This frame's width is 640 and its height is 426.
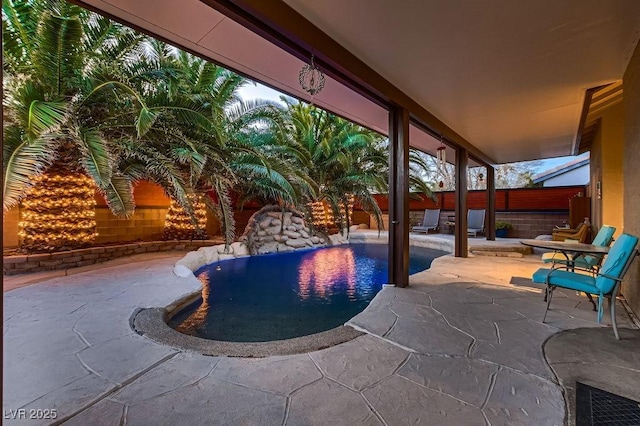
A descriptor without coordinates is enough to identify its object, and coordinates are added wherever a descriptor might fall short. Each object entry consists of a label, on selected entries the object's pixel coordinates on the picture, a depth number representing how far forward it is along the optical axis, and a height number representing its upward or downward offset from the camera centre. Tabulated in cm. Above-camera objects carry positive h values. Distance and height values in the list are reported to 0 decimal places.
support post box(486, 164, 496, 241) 955 +14
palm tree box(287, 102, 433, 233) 953 +163
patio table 339 -48
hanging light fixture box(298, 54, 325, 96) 321 +150
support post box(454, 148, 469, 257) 696 +13
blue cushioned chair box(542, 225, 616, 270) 425 -74
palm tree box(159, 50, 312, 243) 549 +153
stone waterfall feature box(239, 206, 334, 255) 895 -72
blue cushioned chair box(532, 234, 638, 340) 273 -71
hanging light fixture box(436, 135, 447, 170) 632 +107
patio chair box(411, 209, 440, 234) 1282 -59
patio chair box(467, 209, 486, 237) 1120 -50
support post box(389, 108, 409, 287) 436 +20
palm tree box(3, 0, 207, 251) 400 +150
